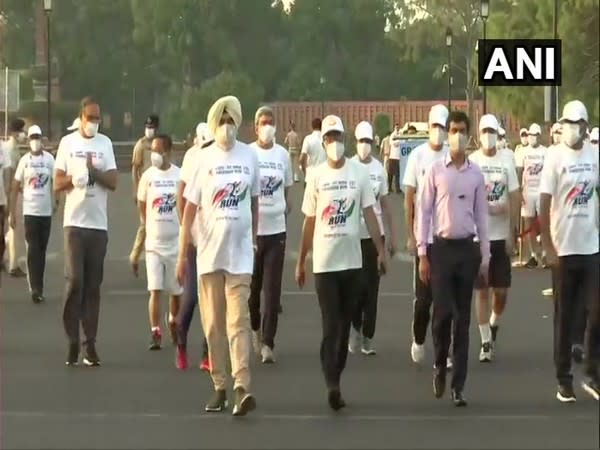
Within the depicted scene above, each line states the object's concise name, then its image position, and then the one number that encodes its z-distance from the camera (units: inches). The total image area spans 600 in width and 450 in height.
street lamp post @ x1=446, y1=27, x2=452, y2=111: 2402.3
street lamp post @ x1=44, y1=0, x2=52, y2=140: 1827.0
